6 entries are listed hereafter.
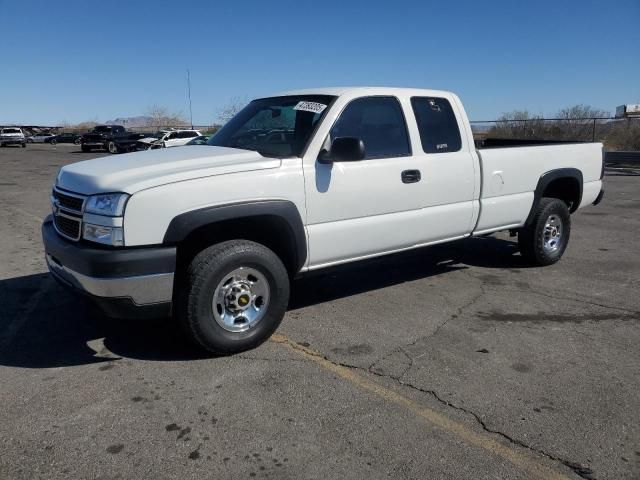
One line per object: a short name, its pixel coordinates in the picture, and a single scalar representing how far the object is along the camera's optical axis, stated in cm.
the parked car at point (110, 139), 3388
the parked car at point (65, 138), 5724
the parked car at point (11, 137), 4628
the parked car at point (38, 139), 5875
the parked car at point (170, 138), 2979
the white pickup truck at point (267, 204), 352
